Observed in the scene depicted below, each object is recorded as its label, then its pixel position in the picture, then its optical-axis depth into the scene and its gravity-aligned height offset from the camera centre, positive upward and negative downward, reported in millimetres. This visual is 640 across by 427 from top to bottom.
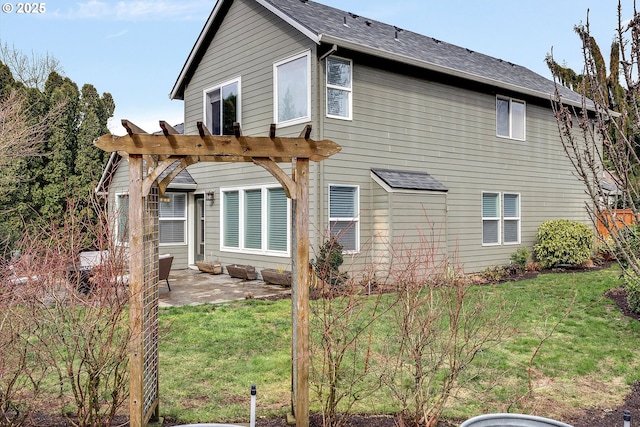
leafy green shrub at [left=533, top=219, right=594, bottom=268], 13719 -672
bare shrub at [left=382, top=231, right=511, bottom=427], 3336 -763
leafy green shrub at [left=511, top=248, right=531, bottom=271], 13477 -1029
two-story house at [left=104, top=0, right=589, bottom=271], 10539 +2288
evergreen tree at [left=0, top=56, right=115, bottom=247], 15852 +2752
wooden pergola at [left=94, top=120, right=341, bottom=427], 3404 +93
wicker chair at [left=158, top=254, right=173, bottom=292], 9422 -915
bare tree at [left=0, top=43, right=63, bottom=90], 19797 +6822
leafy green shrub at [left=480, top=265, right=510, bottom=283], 12109 -1407
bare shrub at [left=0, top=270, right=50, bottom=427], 3143 -835
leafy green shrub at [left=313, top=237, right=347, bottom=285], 9398 -764
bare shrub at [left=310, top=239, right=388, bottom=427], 3361 -818
